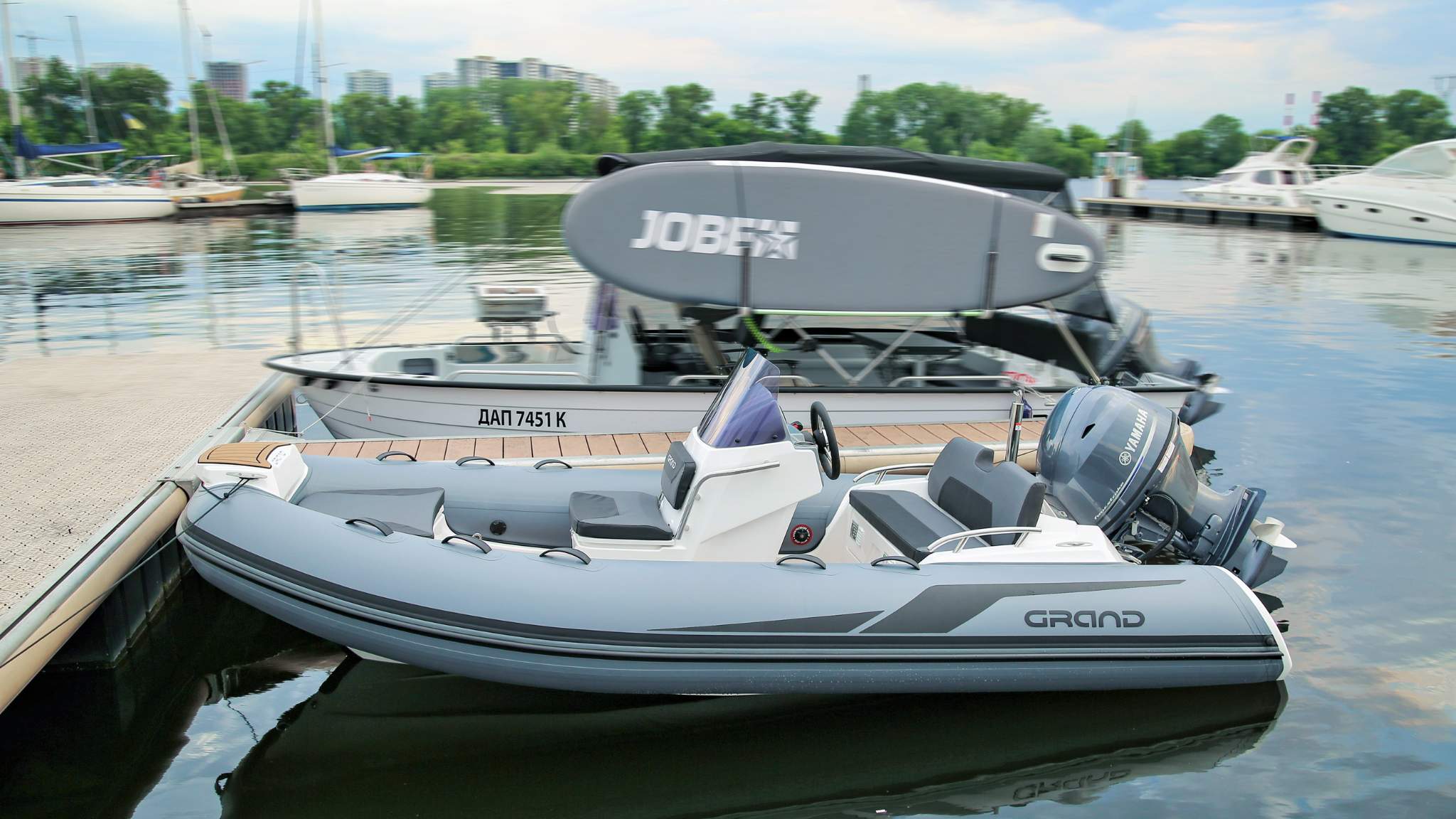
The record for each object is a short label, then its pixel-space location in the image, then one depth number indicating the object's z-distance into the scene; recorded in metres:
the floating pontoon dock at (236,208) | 36.66
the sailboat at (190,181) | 39.03
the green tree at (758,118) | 78.69
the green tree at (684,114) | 87.06
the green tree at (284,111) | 81.44
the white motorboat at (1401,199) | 26.44
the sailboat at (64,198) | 31.75
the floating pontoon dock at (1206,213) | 32.00
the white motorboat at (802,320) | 6.63
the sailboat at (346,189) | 39.84
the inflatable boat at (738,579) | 4.12
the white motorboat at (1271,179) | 34.53
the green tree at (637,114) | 93.62
